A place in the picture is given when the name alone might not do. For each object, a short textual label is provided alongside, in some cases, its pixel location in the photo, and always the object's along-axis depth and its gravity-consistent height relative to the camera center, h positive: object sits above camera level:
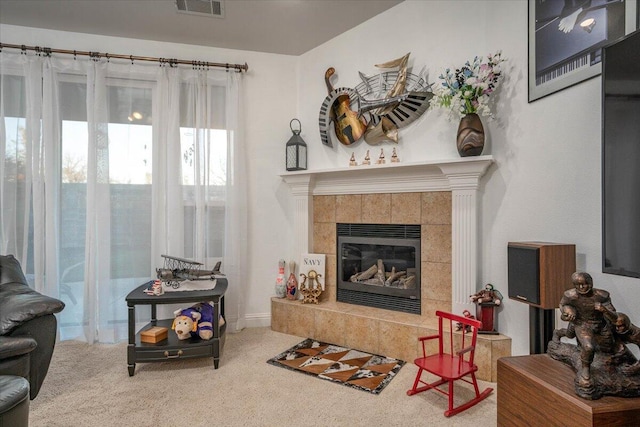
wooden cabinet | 1.13 -0.66
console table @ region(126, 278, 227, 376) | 2.45 -0.95
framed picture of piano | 1.66 +0.91
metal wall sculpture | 2.81 +0.91
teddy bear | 2.59 -0.84
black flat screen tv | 1.26 +0.20
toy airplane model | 2.72 -0.50
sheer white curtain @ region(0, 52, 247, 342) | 2.99 +0.31
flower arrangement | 2.30 +0.83
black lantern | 3.41 +0.57
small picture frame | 3.32 -0.51
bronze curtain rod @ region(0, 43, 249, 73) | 2.96 +1.39
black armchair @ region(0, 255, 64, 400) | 1.89 -0.70
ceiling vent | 2.75 +1.64
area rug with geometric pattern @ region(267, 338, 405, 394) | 2.35 -1.13
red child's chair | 1.96 -0.90
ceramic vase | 2.36 +0.51
